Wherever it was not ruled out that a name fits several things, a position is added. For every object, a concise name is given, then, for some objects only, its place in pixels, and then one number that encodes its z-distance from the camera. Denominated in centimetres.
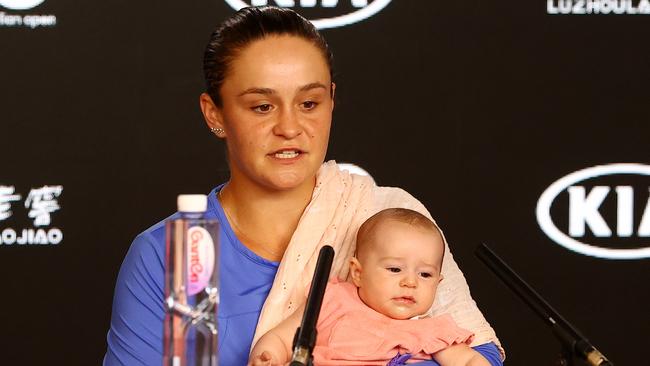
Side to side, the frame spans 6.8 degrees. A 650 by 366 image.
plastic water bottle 578
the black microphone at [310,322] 578
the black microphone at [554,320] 586
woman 626
